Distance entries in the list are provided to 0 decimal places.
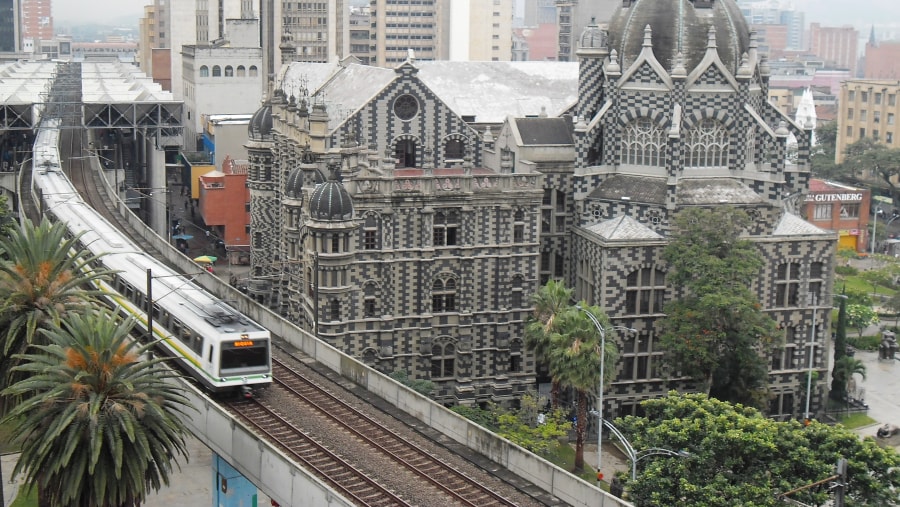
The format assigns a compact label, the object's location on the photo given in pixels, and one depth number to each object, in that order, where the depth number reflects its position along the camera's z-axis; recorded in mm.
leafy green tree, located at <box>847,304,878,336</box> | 115500
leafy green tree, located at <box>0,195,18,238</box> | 90812
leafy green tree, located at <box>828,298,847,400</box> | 95250
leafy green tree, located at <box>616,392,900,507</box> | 54500
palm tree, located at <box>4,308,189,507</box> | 48281
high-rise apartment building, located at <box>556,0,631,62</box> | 180500
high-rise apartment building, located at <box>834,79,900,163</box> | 194750
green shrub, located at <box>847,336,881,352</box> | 114688
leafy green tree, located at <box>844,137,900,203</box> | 176250
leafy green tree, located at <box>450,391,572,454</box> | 73438
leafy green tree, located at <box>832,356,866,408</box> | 95144
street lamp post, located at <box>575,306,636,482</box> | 69088
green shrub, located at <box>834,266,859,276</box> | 142250
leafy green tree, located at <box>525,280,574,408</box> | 80438
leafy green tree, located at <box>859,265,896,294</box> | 135125
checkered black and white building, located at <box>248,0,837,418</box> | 87562
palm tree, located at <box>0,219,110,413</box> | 55344
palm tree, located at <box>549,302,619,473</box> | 77125
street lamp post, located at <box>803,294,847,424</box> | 90625
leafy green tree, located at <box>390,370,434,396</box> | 81750
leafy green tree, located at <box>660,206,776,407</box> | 83625
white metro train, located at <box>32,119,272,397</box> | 63312
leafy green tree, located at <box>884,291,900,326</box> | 122625
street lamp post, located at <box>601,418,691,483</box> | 57188
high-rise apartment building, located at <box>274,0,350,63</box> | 132875
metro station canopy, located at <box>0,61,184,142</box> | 130625
